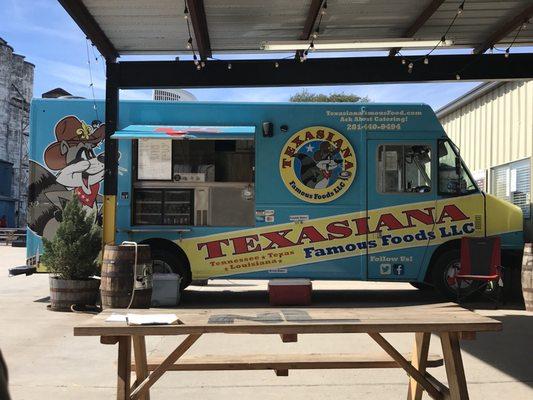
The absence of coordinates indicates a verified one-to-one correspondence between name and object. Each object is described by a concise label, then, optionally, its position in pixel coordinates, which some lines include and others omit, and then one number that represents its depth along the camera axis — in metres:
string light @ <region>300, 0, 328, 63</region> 7.18
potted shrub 8.80
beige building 11.31
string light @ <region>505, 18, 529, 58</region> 7.82
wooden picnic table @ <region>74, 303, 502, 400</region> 3.35
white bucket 9.06
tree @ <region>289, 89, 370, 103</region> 33.88
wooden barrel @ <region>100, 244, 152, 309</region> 8.02
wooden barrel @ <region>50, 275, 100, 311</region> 8.85
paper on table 3.40
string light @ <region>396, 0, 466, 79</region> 8.41
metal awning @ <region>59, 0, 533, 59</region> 7.32
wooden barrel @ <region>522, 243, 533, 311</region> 8.97
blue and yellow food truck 9.51
